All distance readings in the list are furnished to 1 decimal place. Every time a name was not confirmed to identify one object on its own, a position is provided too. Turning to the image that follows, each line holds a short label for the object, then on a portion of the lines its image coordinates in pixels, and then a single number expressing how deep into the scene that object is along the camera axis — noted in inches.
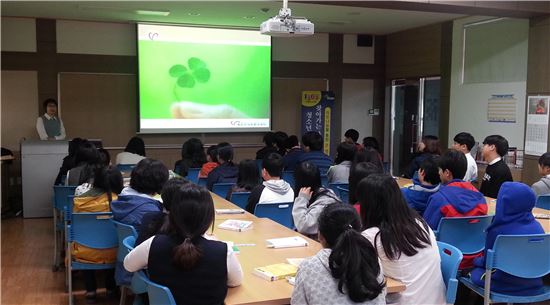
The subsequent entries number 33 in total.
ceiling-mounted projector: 181.3
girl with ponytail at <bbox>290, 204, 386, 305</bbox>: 75.9
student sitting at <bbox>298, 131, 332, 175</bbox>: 251.0
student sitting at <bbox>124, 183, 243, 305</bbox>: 86.7
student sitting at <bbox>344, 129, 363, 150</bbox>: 312.3
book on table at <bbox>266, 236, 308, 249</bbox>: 119.5
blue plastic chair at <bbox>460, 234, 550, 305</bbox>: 119.0
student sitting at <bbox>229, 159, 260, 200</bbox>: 181.3
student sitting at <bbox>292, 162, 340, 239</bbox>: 134.0
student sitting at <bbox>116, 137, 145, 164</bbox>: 263.6
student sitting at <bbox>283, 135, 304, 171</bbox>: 257.5
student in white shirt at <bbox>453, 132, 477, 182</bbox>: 223.3
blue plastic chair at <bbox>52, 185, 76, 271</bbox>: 196.2
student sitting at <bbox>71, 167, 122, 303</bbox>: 149.1
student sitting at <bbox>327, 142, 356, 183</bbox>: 221.9
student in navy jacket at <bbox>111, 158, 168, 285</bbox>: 133.3
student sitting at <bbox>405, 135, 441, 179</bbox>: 250.4
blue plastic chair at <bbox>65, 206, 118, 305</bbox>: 146.2
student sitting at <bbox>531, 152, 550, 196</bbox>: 185.2
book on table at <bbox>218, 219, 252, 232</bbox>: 136.9
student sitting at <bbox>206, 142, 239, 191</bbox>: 206.8
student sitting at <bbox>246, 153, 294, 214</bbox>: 165.9
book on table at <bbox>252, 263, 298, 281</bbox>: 97.4
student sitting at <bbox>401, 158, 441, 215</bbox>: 159.9
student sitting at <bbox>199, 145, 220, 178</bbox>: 223.0
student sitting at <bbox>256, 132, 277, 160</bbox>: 287.2
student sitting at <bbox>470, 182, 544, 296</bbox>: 121.7
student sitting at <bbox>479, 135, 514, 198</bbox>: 199.5
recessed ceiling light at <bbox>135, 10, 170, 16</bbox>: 308.0
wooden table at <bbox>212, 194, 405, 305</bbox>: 89.3
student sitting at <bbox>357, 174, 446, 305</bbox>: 93.9
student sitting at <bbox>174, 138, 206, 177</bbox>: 258.0
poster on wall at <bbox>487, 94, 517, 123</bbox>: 293.6
